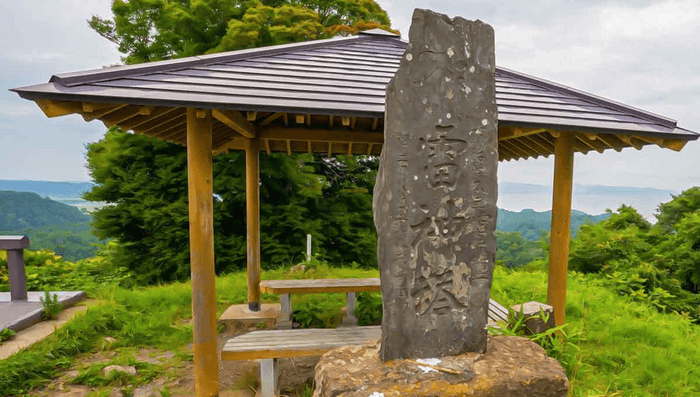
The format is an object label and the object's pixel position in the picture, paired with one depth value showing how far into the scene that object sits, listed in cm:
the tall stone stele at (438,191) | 235
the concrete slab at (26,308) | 505
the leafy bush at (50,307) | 559
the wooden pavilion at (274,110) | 312
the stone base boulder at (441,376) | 213
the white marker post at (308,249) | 818
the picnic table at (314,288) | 511
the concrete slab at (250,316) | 525
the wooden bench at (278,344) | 332
